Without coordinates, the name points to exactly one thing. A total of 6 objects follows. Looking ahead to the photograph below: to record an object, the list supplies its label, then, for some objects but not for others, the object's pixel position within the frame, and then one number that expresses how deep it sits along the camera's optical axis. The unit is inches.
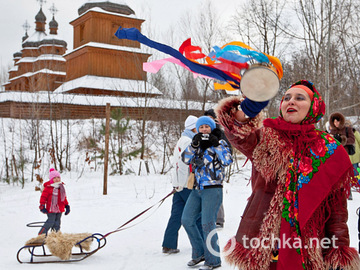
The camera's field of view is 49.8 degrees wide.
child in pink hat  239.8
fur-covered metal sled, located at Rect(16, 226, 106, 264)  206.1
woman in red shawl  88.6
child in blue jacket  183.5
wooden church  1165.7
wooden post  394.6
